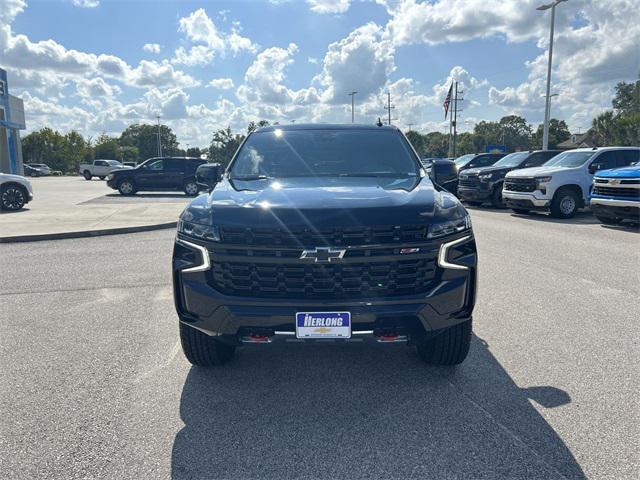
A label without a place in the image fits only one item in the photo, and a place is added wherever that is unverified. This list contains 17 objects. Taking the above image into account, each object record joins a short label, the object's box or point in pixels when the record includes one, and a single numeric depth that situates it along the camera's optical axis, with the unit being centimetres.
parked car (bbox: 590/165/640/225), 1047
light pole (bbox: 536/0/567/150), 2536
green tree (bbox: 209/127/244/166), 7766
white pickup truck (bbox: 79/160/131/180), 4660
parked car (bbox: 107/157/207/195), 2286
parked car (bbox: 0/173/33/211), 1467
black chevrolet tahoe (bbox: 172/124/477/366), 301
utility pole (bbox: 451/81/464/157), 4510
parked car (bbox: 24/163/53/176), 6142
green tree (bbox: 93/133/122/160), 9131
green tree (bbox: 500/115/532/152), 12294
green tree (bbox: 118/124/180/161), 12418
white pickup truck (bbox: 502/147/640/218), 1312
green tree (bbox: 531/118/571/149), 9462
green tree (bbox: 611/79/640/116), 8412
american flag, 4038
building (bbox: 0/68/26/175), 2972
